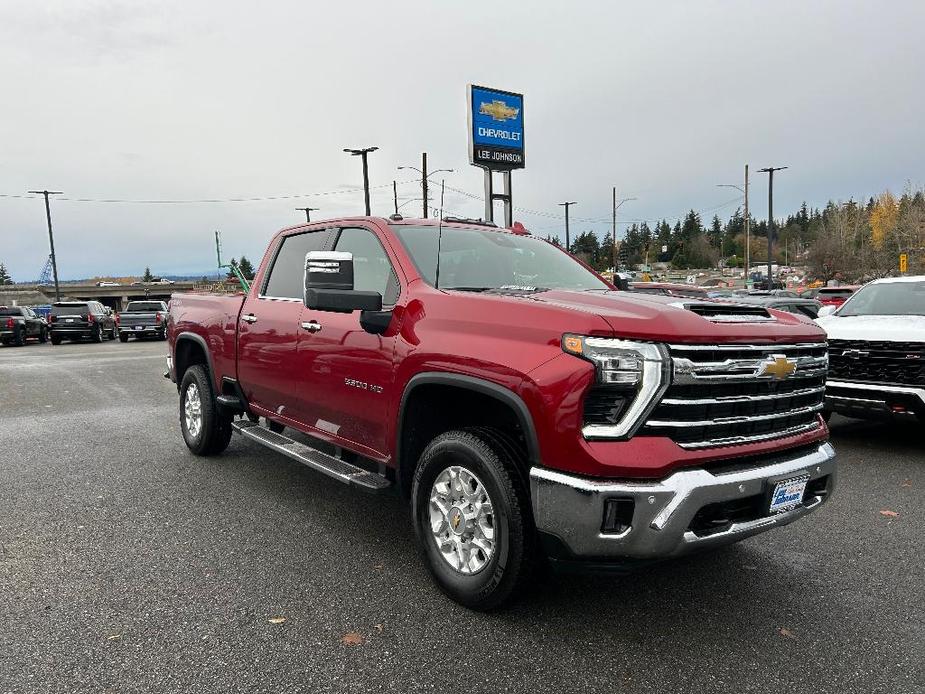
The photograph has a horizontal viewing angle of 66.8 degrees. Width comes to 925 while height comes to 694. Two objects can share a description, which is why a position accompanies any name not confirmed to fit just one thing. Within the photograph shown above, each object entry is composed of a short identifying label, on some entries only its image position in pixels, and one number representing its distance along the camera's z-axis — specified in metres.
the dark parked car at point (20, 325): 25.66
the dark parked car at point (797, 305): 9.56
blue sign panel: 23.00
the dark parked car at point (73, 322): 26.81
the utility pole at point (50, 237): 47.53
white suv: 6.19
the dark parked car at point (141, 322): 27.52
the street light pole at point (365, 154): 37.94
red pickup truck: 2.86
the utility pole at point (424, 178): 38.28
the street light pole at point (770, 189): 47.91
